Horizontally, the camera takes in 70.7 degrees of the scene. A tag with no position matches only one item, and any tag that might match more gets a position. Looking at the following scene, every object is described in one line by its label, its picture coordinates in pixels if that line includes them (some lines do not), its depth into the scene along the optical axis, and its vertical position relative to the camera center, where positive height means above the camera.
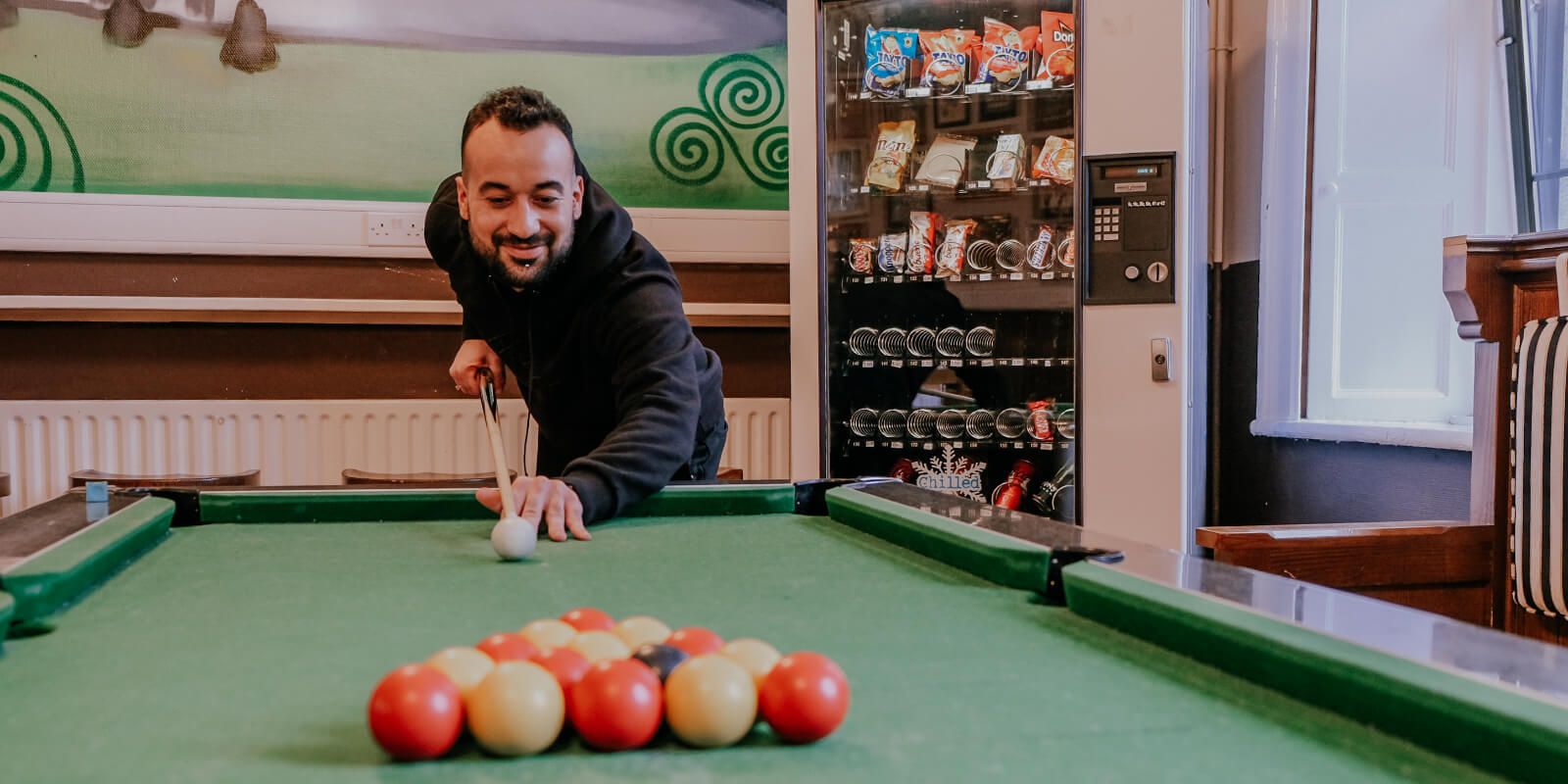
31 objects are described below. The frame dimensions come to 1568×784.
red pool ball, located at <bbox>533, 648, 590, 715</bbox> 0.81 -0.23
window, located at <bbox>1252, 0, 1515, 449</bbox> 3.21 +0.48
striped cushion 1.82 -0.18
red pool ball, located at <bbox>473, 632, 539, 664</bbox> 0.90 -0.24
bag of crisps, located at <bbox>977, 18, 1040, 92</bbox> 3.58 +1.00
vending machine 3.26 +0.35
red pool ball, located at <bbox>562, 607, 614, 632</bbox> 1.03 -0.24
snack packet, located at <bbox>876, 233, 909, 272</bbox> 3.68 +0.36
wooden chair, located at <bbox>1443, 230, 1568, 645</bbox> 1.97 +0.07
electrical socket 3.80 +0.46
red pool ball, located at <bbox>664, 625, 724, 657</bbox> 0.91 -0.23
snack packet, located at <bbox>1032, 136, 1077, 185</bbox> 3.56 +0.64
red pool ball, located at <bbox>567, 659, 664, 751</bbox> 0.76 -0.24
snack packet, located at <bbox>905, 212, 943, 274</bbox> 3.71 +0.40
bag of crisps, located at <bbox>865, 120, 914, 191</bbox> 3.69 +0.68
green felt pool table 0.74 -0.27
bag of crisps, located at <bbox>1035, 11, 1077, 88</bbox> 3.54 +1.00
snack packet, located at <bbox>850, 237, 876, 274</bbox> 3.70 +0.35
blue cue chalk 1.75 -0.20
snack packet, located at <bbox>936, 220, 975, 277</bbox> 3.69 +0.37
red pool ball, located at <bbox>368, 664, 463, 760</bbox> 0.73 -0.24
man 2.04 +0.10
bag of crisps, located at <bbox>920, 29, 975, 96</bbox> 3.63 +0.99
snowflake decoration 3.79 -0.39
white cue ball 1.52 -0.24
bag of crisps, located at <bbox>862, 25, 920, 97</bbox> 3.66 +1.02
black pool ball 0.82 -0.22
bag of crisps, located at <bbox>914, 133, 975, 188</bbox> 3.70 +0.67
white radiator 3.62 -0.25
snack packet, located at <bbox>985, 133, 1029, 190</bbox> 3.62 +0.66
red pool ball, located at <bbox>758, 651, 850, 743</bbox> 0.77 -0.24
